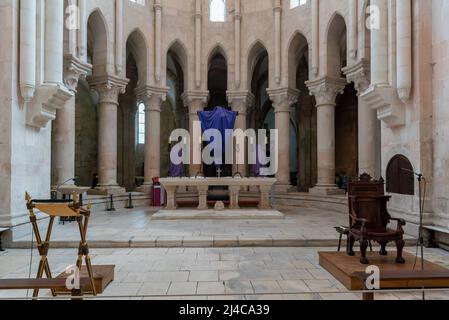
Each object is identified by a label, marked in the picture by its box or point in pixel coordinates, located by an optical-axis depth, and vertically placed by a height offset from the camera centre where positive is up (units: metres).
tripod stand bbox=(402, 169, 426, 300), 7.02 -0.47
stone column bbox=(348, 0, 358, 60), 11.27 +4.33
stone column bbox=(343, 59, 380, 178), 11.13 +1.10
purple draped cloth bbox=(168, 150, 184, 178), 14.36 -0.25
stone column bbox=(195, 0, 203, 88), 15.71 +5.50
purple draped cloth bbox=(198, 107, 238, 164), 12.80 +1.62
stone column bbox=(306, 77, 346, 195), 13.32 +1.31
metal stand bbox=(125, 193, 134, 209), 13.07 -1.50
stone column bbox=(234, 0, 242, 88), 15.82 +5.68
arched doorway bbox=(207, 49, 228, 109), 21.64 +5.52
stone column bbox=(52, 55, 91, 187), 10.80 +0.86
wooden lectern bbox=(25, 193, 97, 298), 3.56 -0.52
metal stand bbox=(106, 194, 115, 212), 12.25 -1.48
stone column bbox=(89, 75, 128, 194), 13.24 +1.30
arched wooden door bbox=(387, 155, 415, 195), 7.45 -0.29
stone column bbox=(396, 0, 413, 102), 7.31 +2.41
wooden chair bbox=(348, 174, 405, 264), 5.18 -0.95
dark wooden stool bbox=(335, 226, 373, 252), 5.75 -1.10
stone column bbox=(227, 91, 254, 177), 15.69 +2.55
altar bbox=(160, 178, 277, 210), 10.98 -0.68
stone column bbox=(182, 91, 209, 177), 15.63 +2.63
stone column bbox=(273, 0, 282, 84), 15.11 +5.36
